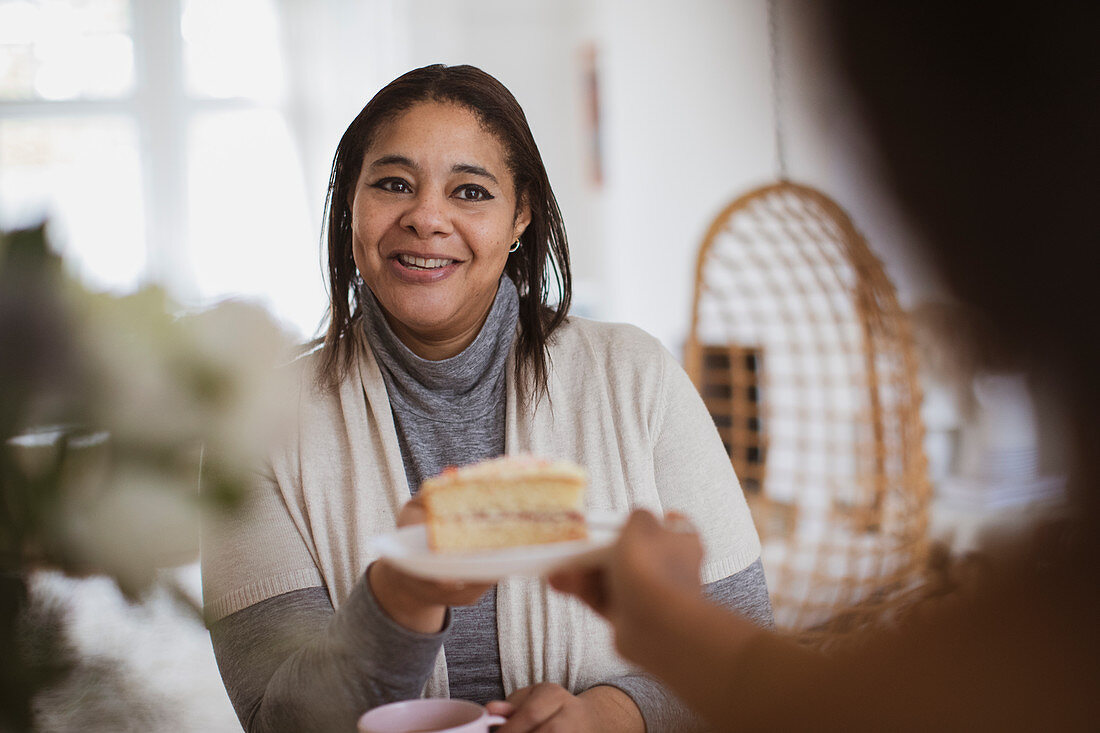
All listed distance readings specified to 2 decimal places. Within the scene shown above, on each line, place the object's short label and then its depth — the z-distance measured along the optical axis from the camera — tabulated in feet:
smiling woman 3.91
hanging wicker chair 6.10
